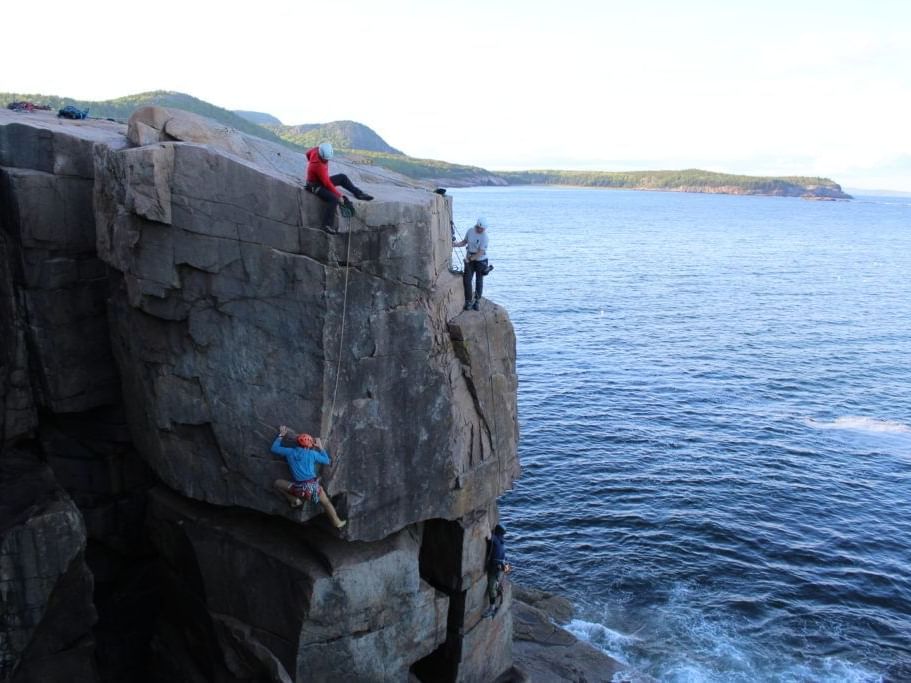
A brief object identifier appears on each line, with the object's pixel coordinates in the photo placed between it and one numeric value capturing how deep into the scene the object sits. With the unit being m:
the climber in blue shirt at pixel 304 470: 14.87
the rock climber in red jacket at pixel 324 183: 14.85
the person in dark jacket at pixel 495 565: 19.12
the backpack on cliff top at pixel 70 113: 21.98
